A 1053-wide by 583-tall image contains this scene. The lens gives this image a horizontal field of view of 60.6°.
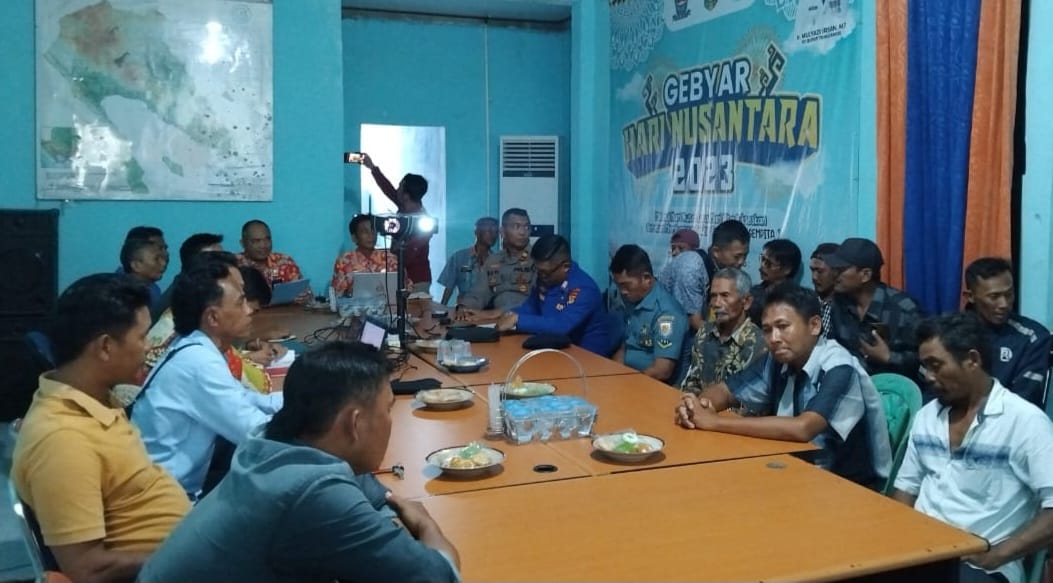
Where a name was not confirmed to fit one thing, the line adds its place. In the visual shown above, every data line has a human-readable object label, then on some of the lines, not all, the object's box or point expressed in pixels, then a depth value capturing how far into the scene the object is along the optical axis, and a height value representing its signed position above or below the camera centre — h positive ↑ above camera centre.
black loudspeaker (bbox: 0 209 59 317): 5.48 -0.21
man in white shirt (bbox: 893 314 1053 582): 2.20 -0.56
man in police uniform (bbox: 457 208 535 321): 5.88 -0.27
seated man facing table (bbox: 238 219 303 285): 5.95 -0.17
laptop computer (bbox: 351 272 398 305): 5.20 -0.32
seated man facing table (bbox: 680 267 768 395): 3.34 -0.36
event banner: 4.53 +0.69
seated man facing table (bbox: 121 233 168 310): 4.68 -0.16
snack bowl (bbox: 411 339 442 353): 4.22 -0.53
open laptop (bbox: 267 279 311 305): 5.45 -0.37
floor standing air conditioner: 7.55 +0.47
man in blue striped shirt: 2.60 -0.50
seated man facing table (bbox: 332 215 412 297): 6.08 -0.17
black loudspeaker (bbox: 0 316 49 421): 5.46 -0.87
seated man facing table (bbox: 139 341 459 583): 1.47 -0.45
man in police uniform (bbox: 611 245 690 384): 3.92 -0.38
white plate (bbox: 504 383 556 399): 3.16 -0.56
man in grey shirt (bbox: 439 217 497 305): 6.36 -0.20
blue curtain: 3.76 +0.42
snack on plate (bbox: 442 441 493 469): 2.30 -0.59
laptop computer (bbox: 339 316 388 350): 3.62 -0.43
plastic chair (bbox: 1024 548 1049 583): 2.22 -0.81
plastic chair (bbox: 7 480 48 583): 1.82 -0.63
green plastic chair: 2.73 -0.54
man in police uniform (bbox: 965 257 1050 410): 3.30 -0.35
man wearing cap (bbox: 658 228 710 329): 5.07 -0.26
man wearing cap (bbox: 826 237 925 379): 3.78 -0.33
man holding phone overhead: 6.77 +0.22
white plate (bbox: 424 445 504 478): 2.29 -0.60
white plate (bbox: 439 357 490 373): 3.72 -0.55
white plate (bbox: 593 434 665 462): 2.42 -0.58
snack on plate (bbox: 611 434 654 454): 2.44 -0.58
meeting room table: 1.76 -0.63
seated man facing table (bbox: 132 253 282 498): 2.43 -0.49
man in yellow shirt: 1.74 -0.45
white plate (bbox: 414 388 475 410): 3.06 -0.57
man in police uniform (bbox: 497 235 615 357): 4.59 -0.37
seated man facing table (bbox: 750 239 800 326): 4.62 -0.13
